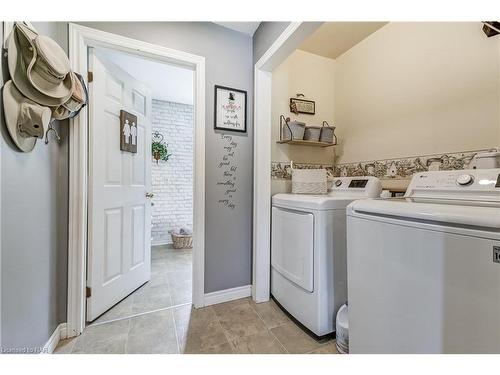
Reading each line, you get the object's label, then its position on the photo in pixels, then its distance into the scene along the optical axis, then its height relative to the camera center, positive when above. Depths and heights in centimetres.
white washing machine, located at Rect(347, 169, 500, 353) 65 -29
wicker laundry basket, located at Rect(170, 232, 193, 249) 347 -81
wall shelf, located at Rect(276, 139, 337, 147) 204 +47
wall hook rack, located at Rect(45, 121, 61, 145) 124 +34
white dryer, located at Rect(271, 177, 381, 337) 139 -45
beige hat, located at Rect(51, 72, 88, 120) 119 +51
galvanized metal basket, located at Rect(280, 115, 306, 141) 199 +56
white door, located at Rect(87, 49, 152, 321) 160 -2
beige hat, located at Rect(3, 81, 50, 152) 93 +32
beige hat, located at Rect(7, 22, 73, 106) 95 +57
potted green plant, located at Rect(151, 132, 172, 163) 360 +69
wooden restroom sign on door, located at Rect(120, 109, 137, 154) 187 +52
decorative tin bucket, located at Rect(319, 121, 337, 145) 214 +55
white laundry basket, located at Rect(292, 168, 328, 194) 189 +8
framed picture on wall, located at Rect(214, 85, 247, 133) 184 +70
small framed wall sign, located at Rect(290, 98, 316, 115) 219 +87
